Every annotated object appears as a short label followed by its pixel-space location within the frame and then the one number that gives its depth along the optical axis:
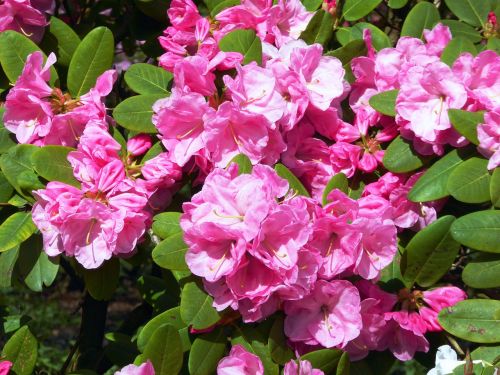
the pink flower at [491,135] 1.61
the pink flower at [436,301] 1.68
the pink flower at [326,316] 1.60
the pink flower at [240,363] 1.57
